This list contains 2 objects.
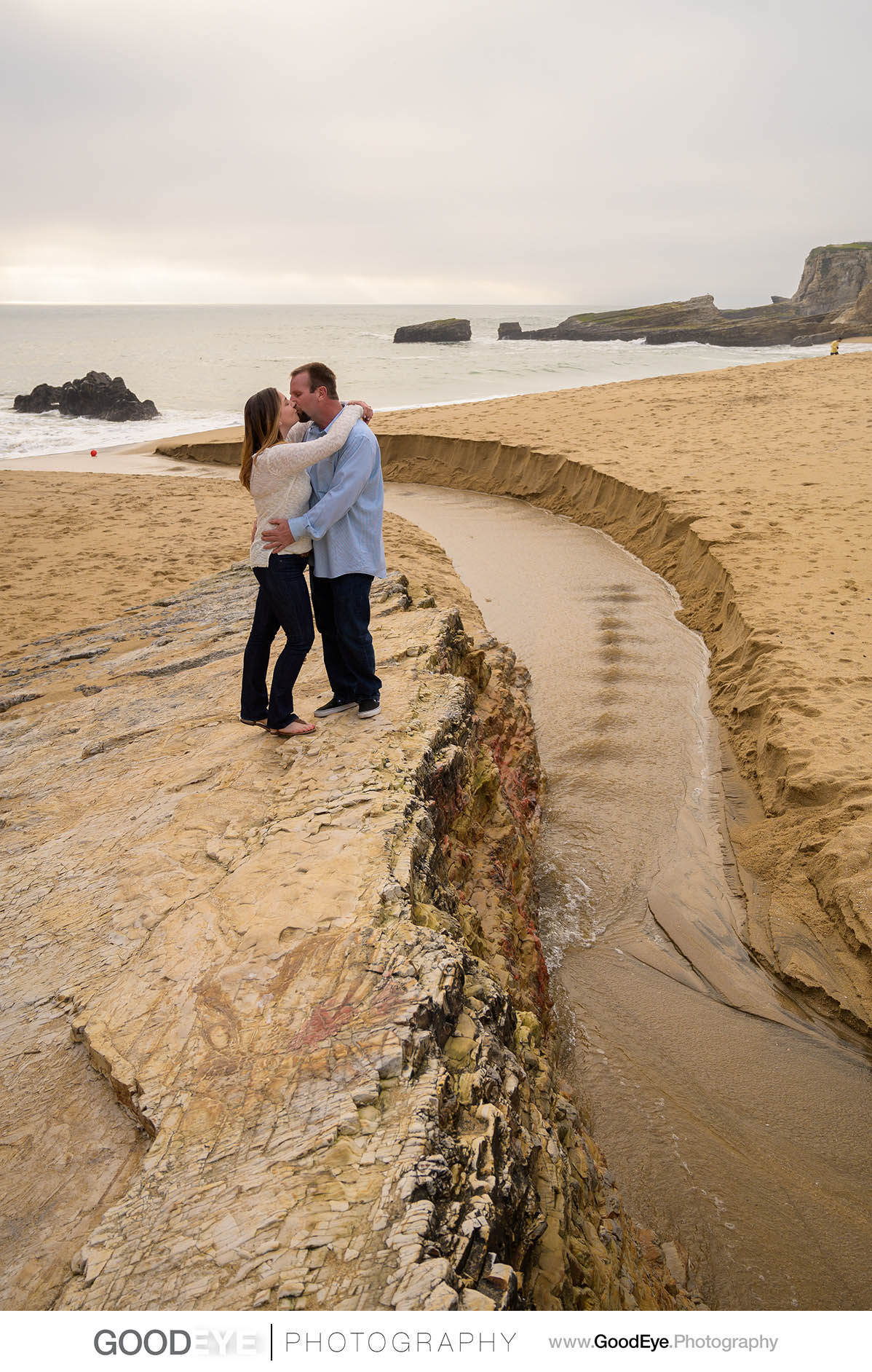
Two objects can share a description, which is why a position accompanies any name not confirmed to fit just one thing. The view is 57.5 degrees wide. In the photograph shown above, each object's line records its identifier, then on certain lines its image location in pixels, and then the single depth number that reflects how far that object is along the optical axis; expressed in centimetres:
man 297
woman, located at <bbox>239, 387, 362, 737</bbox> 291
